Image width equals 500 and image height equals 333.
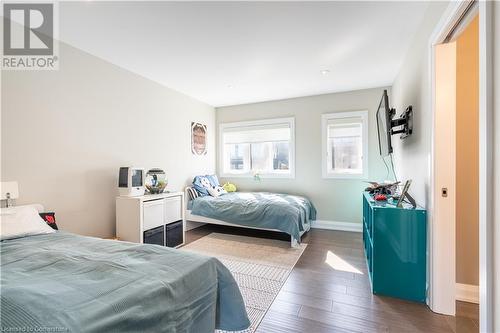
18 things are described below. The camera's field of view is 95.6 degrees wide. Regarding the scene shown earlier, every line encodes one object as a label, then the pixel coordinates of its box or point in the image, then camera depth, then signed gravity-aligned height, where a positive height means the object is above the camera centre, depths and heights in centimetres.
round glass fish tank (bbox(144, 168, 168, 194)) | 321 -23
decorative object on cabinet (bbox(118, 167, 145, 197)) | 288 -22
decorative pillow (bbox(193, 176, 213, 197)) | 428 -38
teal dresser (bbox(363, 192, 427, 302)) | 197 -77
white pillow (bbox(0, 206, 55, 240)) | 169 -46
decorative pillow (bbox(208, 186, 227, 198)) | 433 -50
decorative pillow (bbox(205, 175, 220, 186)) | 464 -31
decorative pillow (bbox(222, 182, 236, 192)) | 489 -47
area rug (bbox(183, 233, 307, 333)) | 204 -120
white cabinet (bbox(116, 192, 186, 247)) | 275 -70
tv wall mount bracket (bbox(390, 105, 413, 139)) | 248 +49
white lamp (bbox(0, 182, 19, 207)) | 195 -22
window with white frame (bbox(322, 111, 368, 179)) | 406 +39
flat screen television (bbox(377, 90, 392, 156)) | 237 +46
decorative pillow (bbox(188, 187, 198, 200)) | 418 -52
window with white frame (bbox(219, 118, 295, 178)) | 468 +38
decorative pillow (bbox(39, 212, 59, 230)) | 207 -49
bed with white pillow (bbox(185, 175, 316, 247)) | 331 -71
